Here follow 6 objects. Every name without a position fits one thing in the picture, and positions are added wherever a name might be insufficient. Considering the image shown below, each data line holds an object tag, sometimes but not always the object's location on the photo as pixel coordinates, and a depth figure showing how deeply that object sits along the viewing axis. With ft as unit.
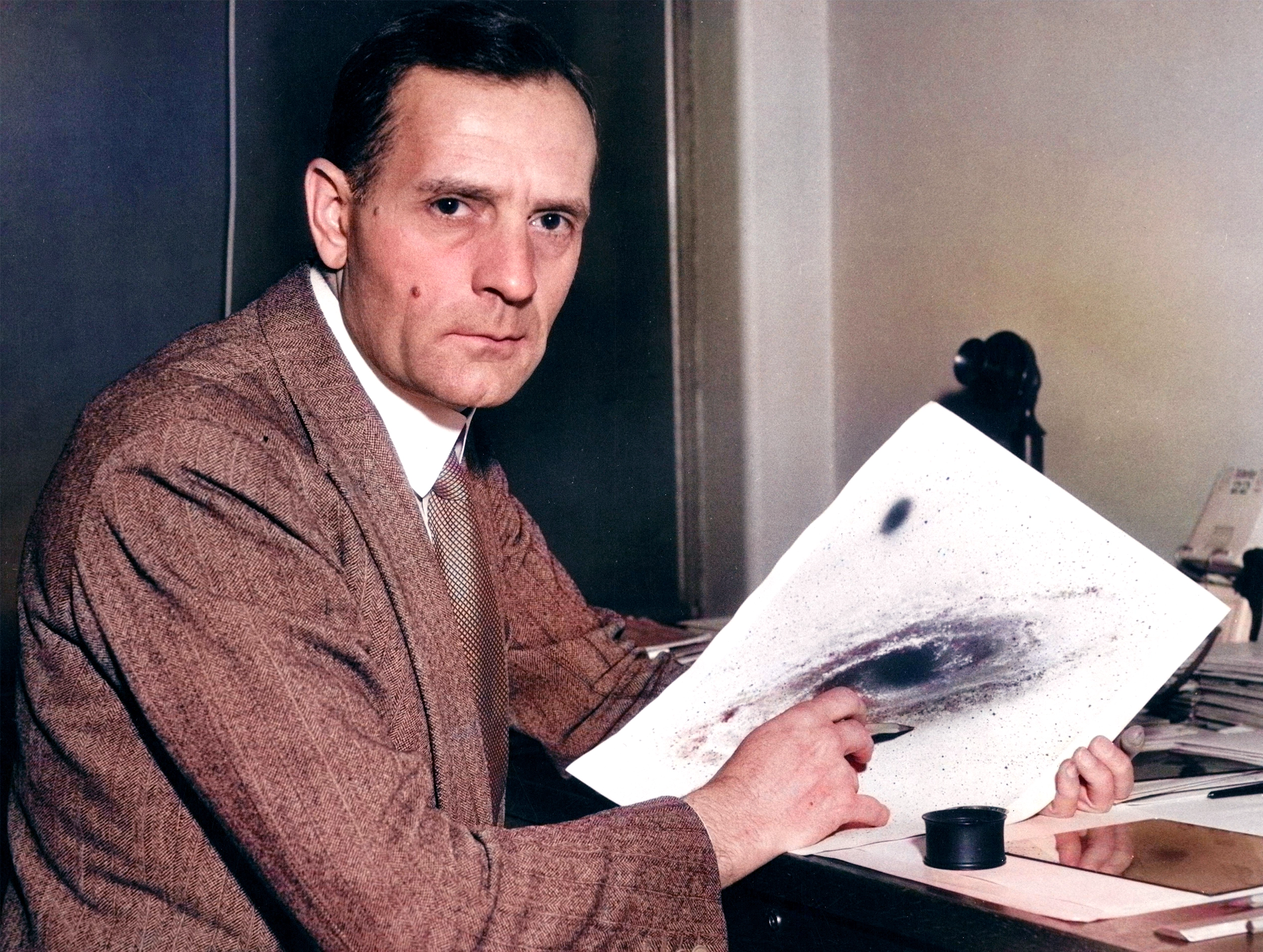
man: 2.80
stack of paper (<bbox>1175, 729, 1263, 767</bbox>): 4.01
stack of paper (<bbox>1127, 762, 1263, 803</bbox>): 3.73
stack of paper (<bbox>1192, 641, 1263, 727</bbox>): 4.44
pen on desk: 3.67
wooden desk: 2.59
